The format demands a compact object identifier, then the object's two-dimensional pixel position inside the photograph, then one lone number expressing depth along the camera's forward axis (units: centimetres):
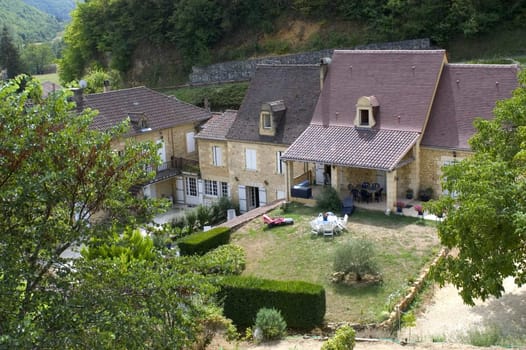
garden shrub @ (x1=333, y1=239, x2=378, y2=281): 2092
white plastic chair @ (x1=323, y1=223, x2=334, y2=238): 2469
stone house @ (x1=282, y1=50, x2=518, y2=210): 2772
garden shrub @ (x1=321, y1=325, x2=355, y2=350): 1480
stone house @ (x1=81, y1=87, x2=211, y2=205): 3431
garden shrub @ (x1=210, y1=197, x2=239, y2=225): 3150
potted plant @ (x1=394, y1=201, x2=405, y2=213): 2686
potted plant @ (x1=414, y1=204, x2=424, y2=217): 2623
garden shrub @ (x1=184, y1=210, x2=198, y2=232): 2978
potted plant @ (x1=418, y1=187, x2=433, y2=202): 2809
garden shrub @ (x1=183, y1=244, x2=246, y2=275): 2186
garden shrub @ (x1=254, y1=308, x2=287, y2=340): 1733
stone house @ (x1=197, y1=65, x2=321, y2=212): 3164
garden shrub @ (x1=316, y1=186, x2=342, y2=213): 2775
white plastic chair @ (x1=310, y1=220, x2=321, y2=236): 2501
